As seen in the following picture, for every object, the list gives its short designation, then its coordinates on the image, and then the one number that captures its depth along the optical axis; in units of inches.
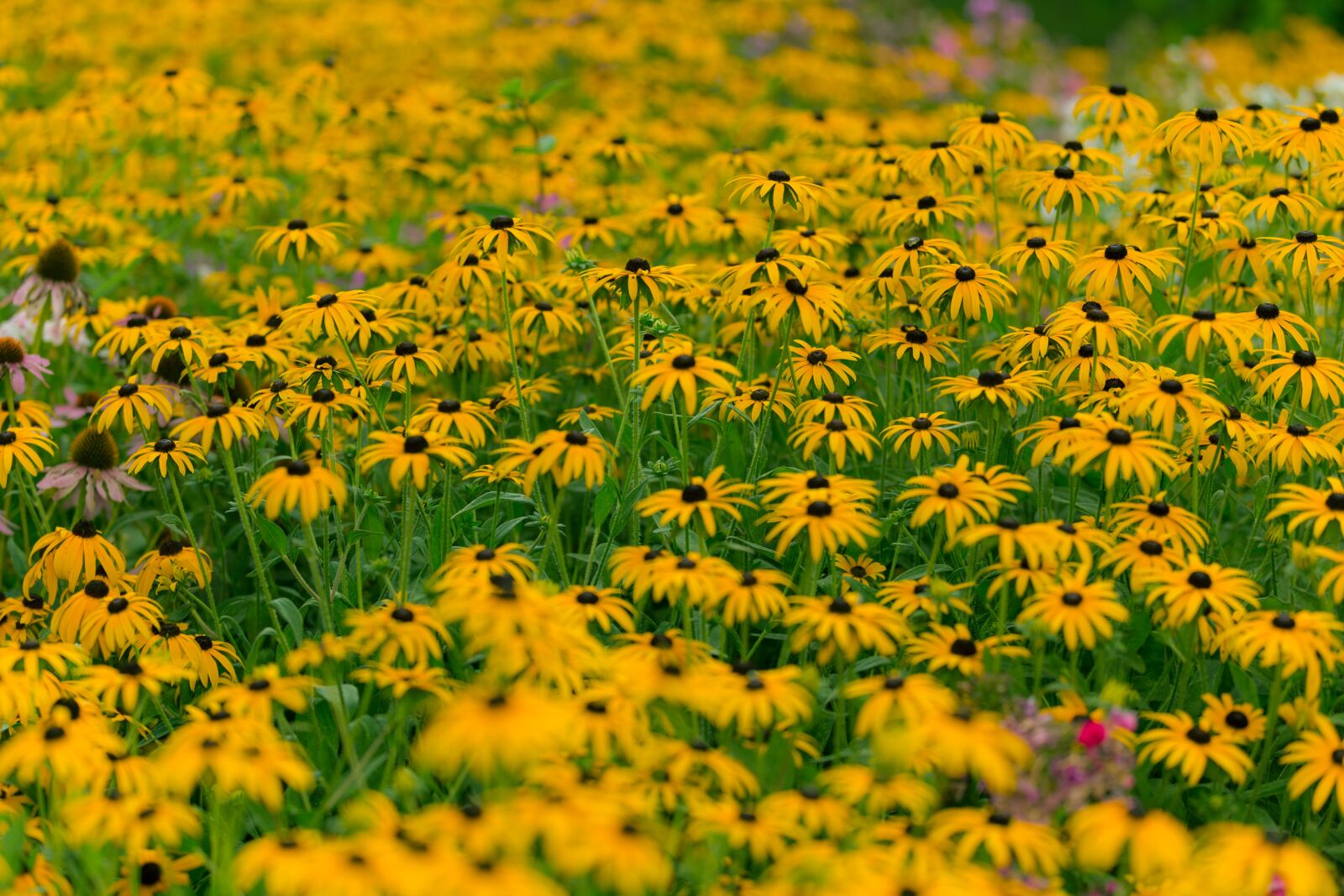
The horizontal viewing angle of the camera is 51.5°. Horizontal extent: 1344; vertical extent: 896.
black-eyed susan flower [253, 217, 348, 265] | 205.9
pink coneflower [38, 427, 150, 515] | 191.8
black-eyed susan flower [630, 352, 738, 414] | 154.9
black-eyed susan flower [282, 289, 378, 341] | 177.0
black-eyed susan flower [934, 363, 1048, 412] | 168.1
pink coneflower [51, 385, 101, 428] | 213.9
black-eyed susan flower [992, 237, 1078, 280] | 189.3
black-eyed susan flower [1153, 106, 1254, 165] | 188.7
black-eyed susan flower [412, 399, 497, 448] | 165.3
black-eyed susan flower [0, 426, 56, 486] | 173.8
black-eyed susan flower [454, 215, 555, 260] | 178.1
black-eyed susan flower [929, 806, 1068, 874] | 115.8
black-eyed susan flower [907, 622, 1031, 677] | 139.2
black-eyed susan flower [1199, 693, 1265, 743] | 136.9
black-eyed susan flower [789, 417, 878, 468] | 161.0
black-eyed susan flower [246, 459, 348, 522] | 141.2
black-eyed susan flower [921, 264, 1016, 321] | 179.8
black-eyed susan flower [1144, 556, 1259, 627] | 139.5
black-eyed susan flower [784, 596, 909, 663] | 134.9
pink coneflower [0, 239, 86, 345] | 225.8
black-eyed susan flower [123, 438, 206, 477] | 166.9
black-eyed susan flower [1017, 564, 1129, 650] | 135.4
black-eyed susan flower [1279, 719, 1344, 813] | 129.0
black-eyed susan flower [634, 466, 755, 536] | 148.1
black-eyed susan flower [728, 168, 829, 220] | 182.7
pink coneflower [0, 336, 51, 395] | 198.7
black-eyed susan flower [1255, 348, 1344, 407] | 168.6
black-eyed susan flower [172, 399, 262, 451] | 158.9
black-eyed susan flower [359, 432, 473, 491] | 147.2
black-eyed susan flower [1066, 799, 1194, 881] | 110.8
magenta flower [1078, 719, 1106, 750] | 126.8
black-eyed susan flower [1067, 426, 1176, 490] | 147.4
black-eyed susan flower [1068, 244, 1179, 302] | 178.2
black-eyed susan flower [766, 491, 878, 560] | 144.7
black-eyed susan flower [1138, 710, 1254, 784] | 130.0
